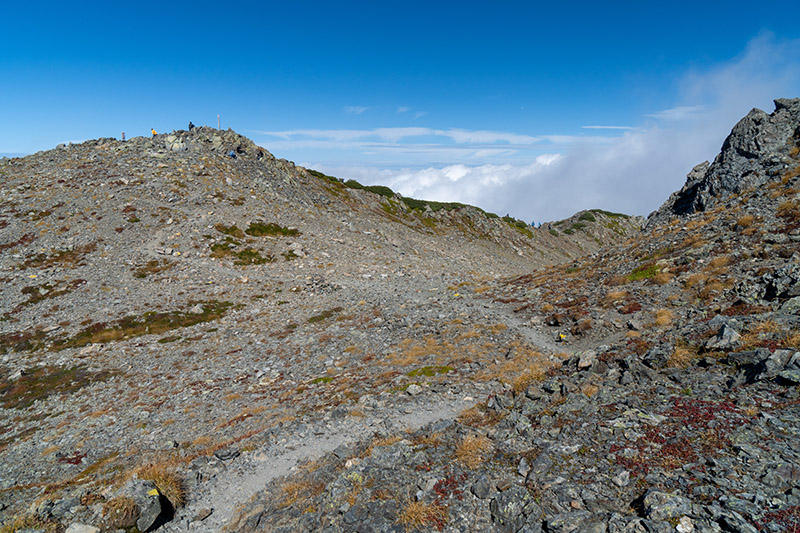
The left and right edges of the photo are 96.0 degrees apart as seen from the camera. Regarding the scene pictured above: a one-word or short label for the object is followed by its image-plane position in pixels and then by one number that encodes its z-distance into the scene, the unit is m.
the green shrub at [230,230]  53.12
